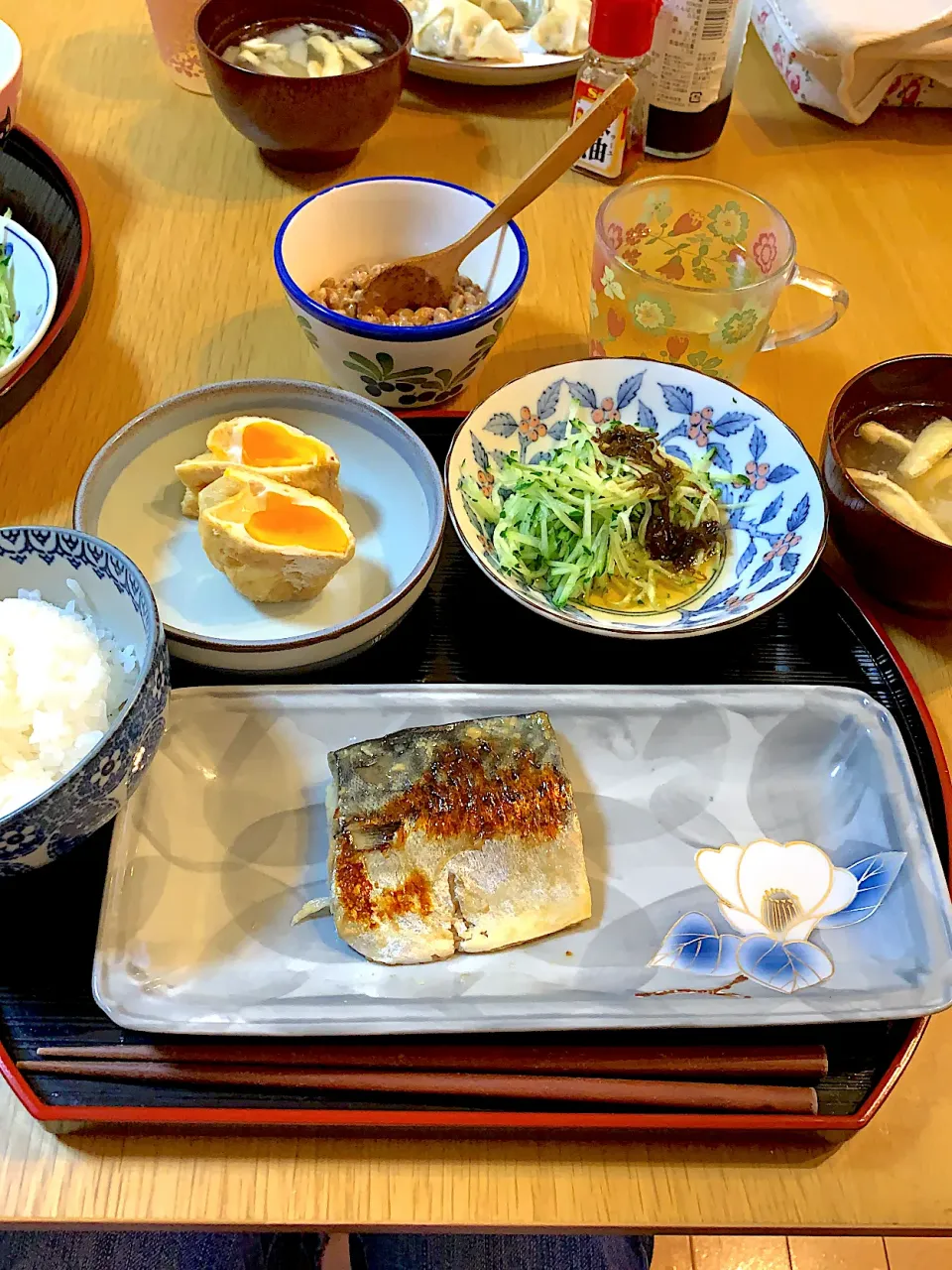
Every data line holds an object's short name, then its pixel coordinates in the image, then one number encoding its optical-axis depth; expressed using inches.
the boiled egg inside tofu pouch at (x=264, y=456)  17.2
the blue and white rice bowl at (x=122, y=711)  12.5
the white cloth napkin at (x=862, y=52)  25.1
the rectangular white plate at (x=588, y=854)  13.2
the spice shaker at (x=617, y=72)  21.3
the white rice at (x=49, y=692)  13.8
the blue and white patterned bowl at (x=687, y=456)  16.6
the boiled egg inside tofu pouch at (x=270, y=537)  16.2
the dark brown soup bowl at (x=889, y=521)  16.4
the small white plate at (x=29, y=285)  19.7
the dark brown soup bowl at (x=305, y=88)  21.9
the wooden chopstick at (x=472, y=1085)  12.8
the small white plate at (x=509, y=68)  26.0
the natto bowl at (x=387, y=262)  18.2
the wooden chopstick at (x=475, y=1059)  13.0
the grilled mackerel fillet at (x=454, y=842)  13.8
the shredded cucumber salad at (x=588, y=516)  17.6
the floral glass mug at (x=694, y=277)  19.0
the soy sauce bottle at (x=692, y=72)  22.0
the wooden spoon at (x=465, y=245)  19.8
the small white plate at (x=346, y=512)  16.5
